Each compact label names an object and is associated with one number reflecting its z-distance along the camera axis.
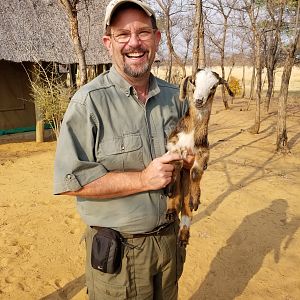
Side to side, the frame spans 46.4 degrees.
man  1.75
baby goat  1.80
